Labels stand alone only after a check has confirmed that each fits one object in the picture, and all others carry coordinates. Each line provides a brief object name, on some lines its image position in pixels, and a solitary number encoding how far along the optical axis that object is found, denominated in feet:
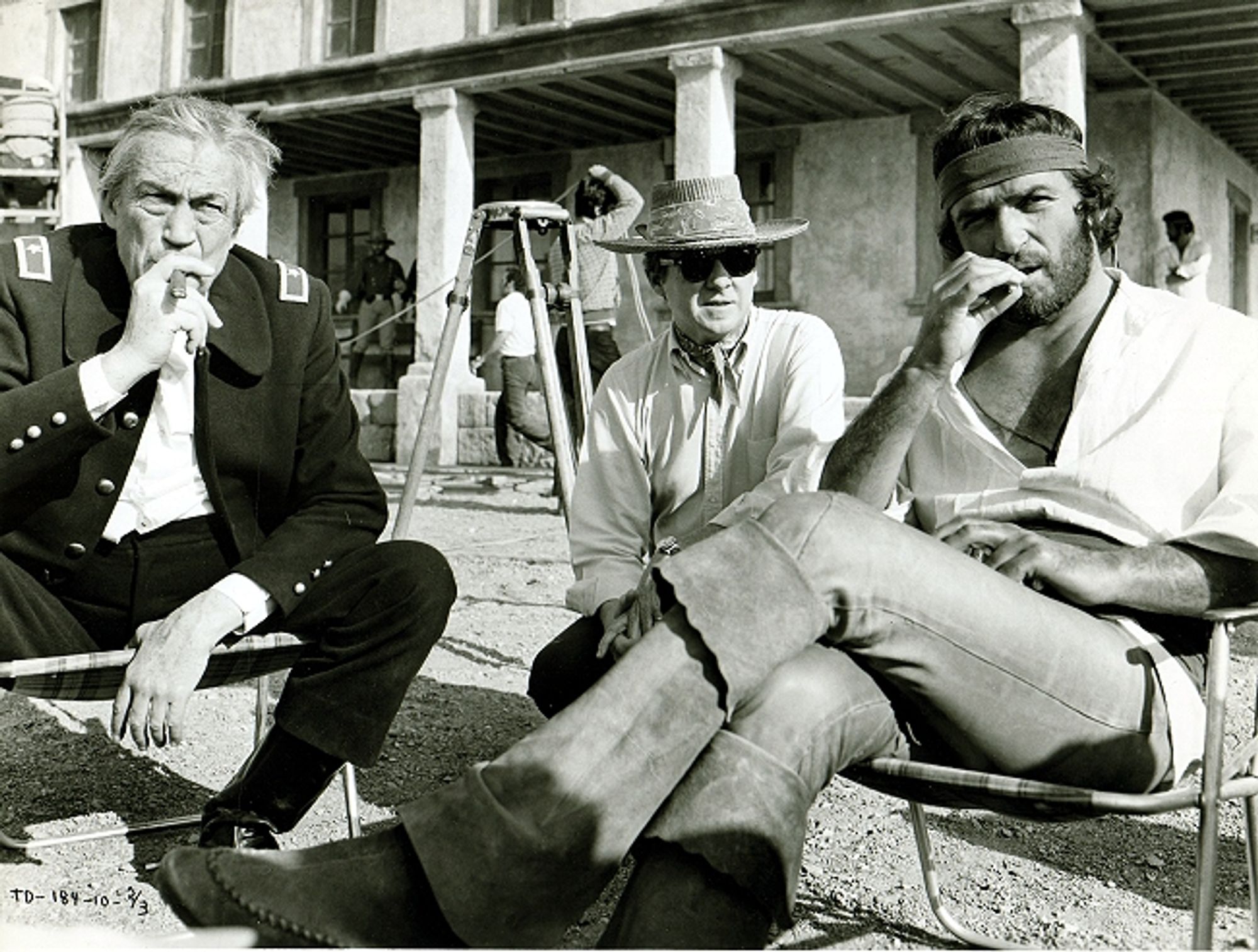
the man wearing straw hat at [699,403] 9.37
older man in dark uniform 8.02
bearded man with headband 5.34
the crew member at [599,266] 25.17
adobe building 36.06
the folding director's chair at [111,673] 7.63
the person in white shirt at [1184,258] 31.50
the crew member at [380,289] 50.72
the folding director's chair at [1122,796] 5.89
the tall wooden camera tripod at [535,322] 15.88
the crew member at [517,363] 33.17
